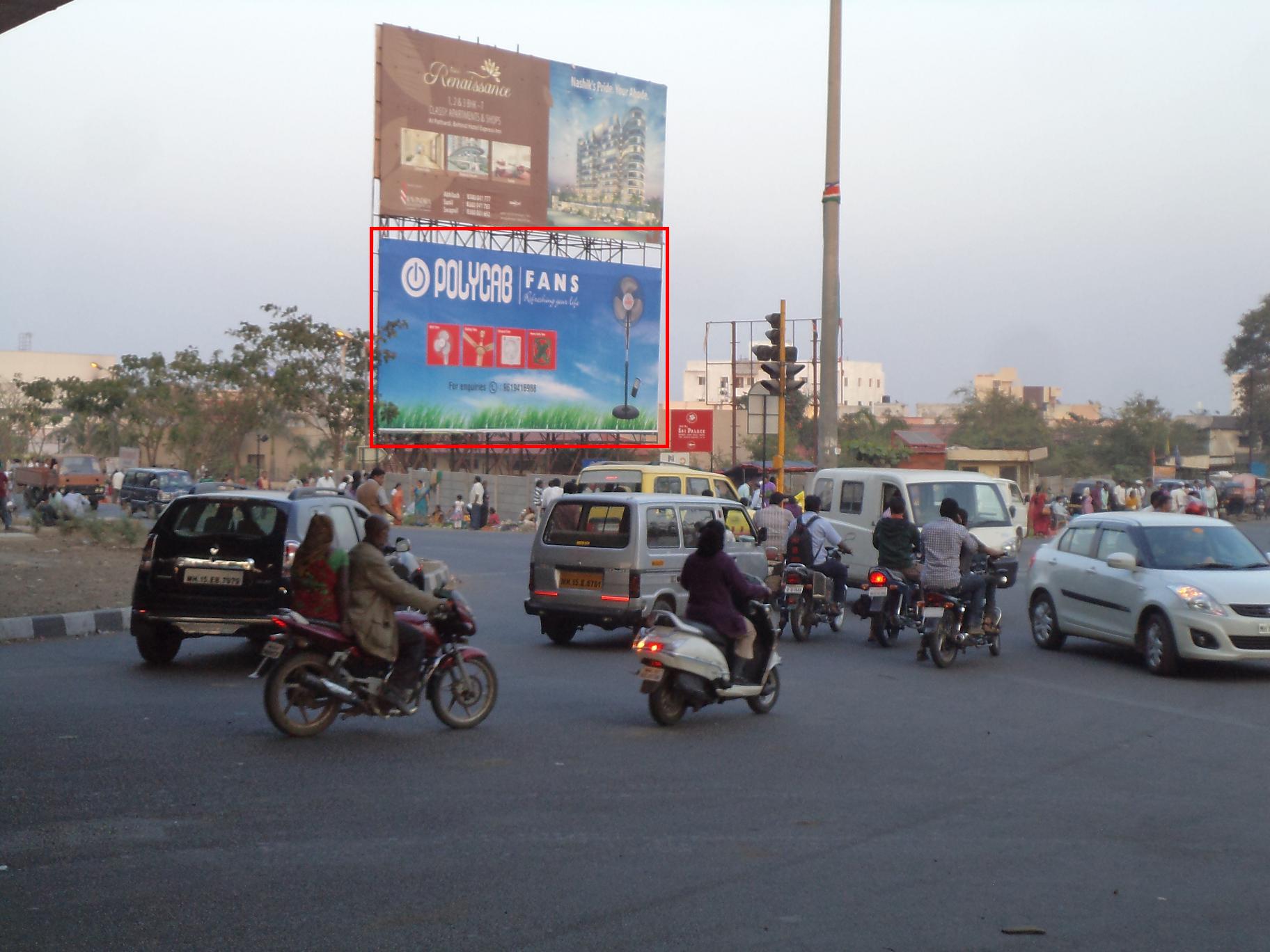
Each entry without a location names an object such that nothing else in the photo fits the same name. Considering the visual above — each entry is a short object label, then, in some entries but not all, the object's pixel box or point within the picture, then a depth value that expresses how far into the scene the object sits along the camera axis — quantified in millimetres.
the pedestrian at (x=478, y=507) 41938
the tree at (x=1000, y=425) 79938
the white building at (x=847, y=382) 147750
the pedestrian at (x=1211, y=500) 41250
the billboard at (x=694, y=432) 56156
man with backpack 15016
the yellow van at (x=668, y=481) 18406
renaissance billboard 45875
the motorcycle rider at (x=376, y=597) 8492
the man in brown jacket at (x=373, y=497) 17312
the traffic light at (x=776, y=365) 18938
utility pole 19109
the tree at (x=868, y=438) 43719
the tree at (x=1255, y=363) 86625
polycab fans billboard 45750
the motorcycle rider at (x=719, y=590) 9414
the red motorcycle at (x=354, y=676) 8445
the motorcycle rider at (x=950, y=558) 12836
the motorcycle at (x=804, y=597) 14836
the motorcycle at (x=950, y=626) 12672
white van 18172
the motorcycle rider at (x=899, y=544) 13984
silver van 13367
